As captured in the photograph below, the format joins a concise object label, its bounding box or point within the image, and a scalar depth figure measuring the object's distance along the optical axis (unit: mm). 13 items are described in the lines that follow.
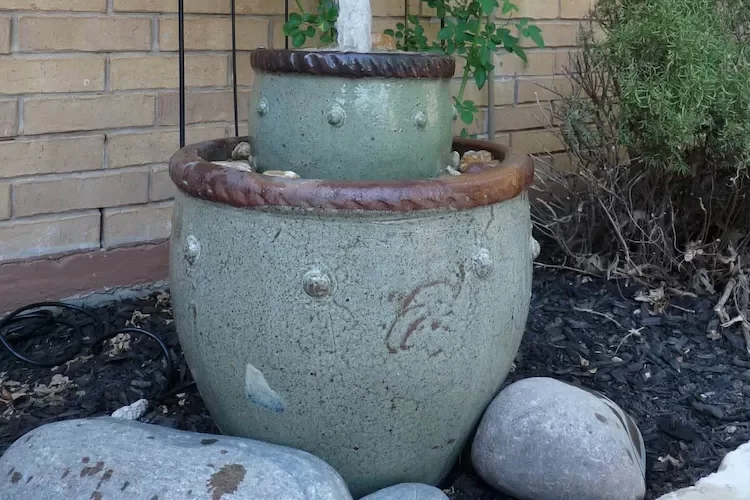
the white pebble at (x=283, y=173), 1752
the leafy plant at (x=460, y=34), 2697
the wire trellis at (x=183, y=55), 2756
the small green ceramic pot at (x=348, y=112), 1772
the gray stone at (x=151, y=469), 1549
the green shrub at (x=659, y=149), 2574
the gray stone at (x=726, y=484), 1948
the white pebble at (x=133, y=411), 2222
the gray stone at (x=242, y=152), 2159
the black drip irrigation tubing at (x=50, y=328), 2541
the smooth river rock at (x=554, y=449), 1851
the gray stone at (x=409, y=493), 1713
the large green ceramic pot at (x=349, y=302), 1616
